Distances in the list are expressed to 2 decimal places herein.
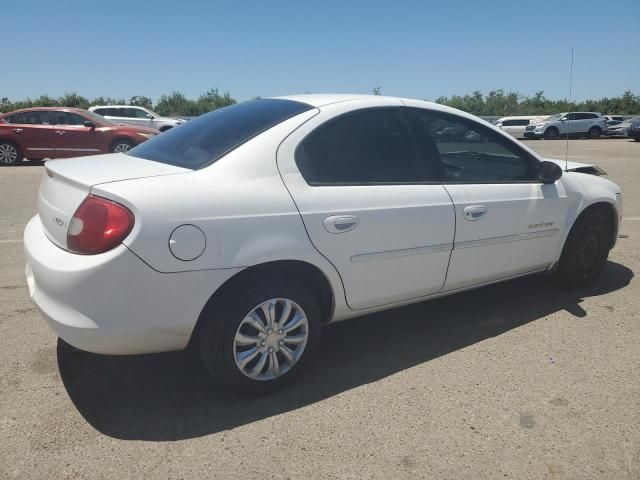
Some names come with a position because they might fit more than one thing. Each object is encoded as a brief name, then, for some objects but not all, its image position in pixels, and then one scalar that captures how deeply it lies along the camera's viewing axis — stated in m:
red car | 12.94
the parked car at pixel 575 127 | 30.00
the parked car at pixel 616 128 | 29.70
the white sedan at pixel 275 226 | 2.32
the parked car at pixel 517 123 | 31.45
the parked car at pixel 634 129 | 26.16
